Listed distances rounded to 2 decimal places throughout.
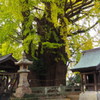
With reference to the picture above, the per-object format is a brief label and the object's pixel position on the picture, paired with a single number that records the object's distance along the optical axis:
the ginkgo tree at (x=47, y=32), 12.20
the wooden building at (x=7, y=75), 11.17
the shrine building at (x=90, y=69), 10.77
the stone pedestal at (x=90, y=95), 10.55
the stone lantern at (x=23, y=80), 10.87
